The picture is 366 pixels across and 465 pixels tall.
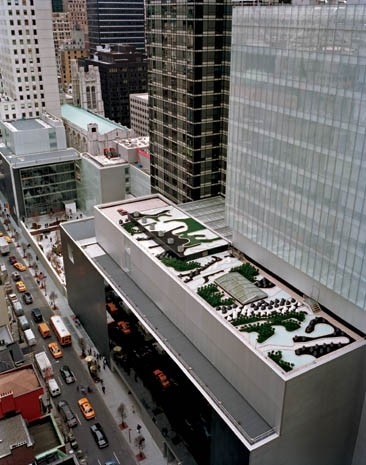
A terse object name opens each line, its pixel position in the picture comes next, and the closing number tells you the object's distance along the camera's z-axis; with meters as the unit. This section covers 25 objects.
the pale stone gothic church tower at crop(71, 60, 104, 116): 188.12
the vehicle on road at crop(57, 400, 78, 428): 69.44
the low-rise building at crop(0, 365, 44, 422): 56.72
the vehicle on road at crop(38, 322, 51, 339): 88.25
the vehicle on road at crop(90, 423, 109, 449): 66.11
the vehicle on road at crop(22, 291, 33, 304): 98.88
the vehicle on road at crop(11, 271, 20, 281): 106.62
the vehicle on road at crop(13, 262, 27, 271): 111.35
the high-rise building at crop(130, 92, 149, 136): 180.88
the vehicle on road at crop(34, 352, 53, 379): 77.75
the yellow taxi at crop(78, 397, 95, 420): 70.56
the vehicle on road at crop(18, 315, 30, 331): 89.52
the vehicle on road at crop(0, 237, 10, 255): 117.32
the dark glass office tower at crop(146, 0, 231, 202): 76.00
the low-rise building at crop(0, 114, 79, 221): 125.38
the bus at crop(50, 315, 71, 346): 85.50
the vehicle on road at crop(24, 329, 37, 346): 86.12
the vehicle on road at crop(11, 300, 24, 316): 93.43
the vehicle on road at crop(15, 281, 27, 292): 102.44
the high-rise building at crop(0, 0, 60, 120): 133.12
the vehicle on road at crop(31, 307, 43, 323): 92.62
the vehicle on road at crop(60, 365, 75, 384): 77.38
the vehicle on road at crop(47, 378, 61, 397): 74.62
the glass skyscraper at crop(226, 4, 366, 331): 44.75
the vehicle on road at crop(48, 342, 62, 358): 83.31
